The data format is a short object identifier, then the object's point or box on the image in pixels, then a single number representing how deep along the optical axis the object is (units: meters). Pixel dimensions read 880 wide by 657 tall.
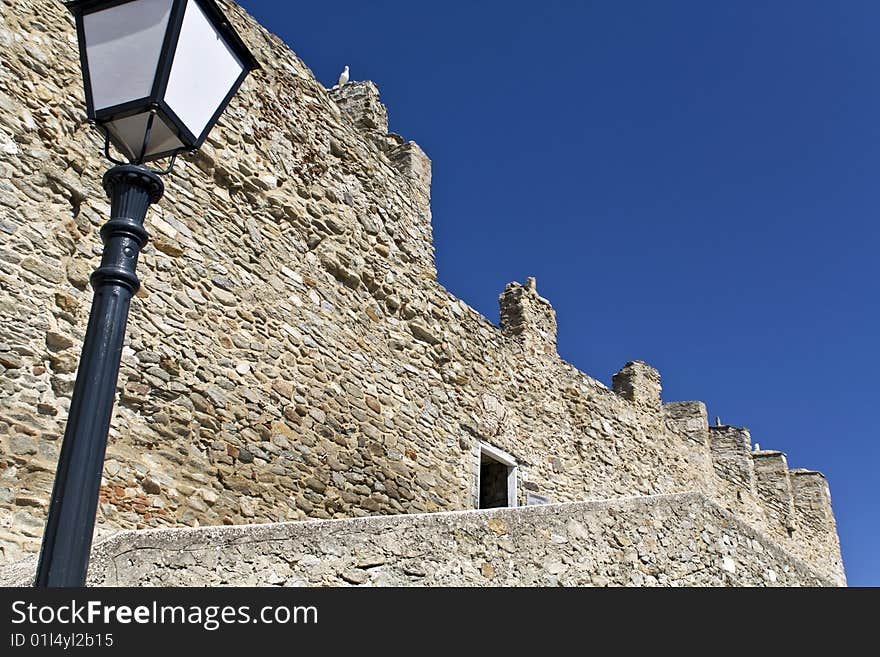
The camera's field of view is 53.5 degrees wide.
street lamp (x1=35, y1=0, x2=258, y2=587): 2.34
